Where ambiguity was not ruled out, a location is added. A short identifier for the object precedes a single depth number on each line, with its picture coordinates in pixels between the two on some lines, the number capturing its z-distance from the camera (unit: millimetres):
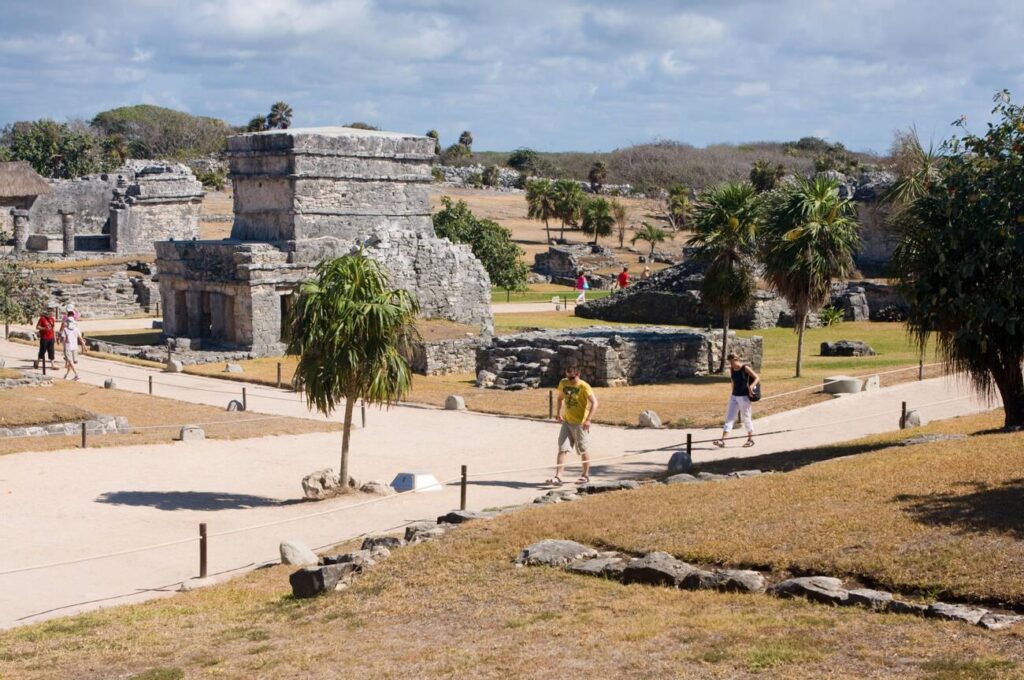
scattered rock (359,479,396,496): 18859
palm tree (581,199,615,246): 76375
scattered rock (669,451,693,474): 18641
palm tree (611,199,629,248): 81619
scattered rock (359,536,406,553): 14189
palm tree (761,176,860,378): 30406
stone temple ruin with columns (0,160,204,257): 60375
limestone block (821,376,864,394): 26297
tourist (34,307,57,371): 31781
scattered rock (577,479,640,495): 16547
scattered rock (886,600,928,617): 10070
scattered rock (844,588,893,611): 10281
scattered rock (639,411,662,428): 24312
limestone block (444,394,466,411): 27484
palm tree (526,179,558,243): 80562
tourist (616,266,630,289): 56938
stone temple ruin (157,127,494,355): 39375
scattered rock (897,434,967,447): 16928
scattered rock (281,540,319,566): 14570
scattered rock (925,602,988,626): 9797
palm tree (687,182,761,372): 32375
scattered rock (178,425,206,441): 23016
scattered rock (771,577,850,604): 10523
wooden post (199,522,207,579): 14352
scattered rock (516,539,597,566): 12515
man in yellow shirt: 18812
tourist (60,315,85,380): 31625
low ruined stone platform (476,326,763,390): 30422
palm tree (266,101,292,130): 105562
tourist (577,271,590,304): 58544
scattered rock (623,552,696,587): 11586
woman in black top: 21141
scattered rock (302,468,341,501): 18500
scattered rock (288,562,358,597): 12711
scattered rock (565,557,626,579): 12023
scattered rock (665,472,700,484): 15974
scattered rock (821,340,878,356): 35031
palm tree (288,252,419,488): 18688
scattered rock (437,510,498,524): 14906
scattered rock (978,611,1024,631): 9578
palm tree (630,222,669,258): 74500
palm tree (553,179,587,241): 80500
